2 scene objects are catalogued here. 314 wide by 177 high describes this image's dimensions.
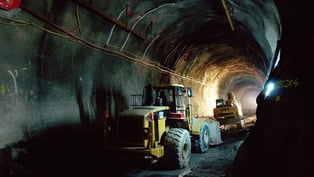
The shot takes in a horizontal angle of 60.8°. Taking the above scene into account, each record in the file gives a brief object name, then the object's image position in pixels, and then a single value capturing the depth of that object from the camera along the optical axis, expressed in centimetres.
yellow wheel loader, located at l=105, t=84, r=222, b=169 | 620
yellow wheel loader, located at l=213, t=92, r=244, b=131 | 1417
